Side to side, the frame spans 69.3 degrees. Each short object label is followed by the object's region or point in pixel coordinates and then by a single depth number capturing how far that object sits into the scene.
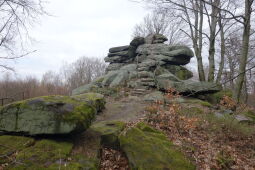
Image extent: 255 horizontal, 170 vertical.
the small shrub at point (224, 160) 4.34
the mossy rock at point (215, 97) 10.83
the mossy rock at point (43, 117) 4.42
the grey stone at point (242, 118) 7.45
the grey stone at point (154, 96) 9.09
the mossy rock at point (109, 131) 4.79
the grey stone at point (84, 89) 11.58
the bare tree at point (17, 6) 5.79
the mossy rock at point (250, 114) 8.40
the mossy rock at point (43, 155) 3.69
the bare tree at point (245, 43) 7.81
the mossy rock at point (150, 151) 3.86
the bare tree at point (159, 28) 28.71
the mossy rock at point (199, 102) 8.93
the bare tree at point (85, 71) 32.75
